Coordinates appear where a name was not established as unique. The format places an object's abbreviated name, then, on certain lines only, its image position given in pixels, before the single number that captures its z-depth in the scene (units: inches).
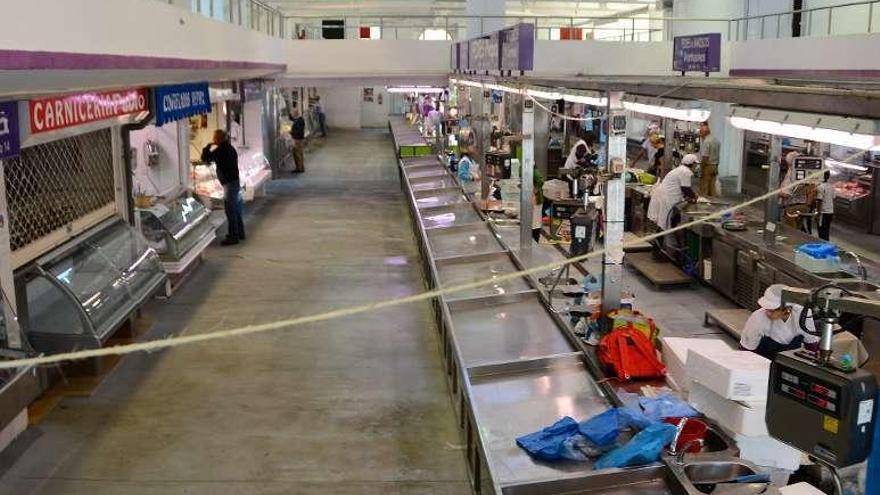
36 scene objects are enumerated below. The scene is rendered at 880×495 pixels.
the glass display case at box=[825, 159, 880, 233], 564.1
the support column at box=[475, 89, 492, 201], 506.2
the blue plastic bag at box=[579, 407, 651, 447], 182.7
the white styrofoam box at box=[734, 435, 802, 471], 177.6
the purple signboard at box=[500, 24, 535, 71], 369.1
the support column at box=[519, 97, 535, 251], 380.5
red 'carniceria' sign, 263.4
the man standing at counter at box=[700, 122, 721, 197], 631.2
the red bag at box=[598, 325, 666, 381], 221.1
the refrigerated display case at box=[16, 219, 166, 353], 294.4
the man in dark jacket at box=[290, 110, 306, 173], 916.0
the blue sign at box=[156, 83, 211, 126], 395.9
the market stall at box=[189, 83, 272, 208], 624.7
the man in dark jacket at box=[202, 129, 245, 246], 536.7
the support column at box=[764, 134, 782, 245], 361.7
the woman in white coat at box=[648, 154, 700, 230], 460.1
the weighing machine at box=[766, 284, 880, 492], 106.3
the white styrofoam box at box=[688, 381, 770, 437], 175.3
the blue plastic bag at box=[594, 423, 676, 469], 173.5
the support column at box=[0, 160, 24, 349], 251.0
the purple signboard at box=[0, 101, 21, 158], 234.4
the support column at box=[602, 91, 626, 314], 247.3
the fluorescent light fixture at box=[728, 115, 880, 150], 170.6
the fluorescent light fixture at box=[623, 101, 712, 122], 297.1
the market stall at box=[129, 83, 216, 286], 421.7
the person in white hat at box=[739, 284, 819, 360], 256.8
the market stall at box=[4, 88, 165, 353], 292.4
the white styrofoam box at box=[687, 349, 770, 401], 175.5
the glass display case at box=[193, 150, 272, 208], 615.2
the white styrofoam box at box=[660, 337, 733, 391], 204.4
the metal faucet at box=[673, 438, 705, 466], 172.4
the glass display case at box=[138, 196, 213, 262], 424.2
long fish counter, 173.0
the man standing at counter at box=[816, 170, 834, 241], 477.7
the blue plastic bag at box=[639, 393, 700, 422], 191.5
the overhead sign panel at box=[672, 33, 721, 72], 564.7
